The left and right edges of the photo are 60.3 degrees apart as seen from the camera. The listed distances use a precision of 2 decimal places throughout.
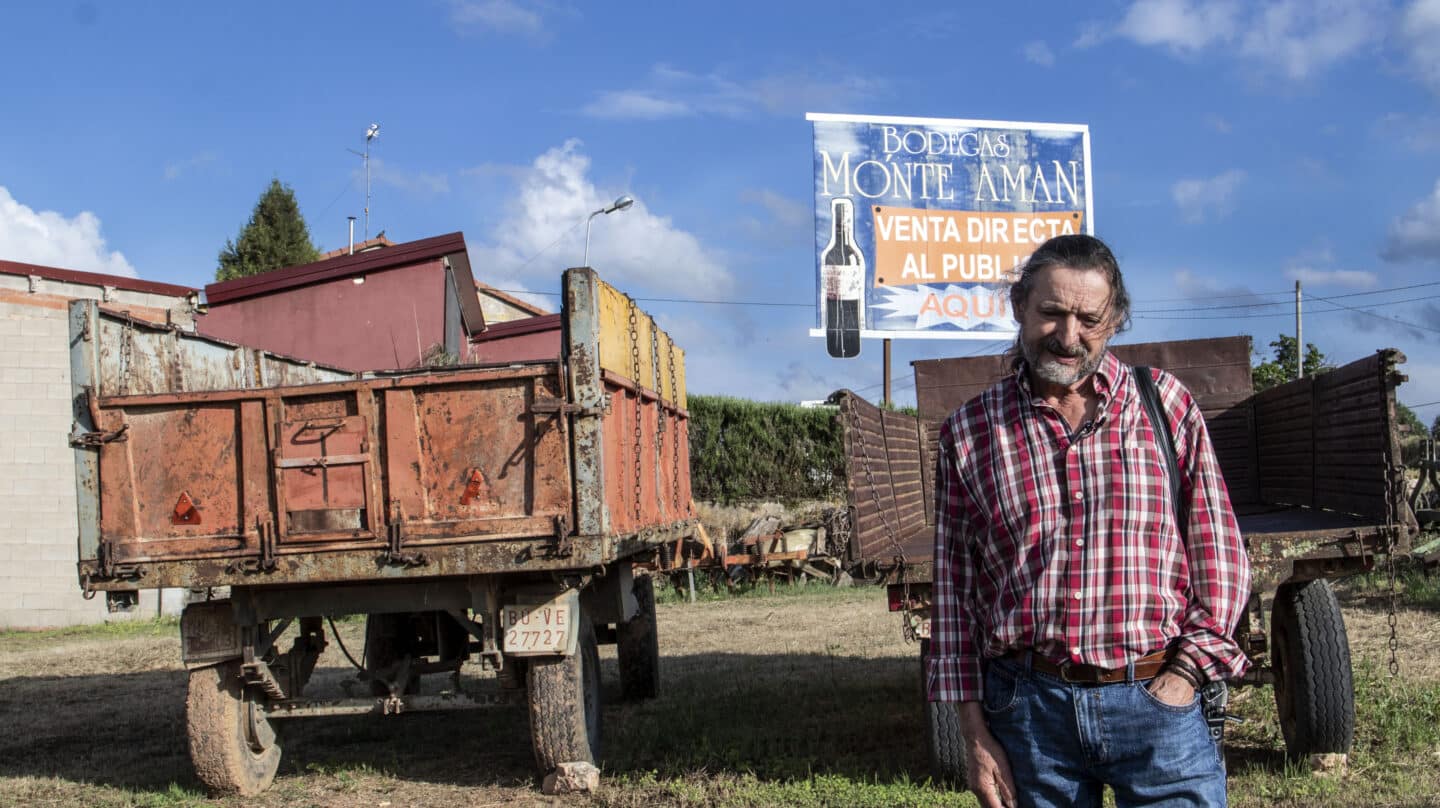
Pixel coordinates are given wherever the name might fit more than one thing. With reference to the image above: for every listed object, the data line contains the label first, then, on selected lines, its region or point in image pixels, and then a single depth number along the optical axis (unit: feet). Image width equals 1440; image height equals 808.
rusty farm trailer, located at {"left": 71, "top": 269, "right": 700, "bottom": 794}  18.25
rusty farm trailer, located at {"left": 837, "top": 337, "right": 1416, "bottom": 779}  15.90
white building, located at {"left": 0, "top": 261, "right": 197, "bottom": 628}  49.39
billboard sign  45.83
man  7.37
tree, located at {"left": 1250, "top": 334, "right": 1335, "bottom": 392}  89.25
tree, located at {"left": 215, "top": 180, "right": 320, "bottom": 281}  122.42
